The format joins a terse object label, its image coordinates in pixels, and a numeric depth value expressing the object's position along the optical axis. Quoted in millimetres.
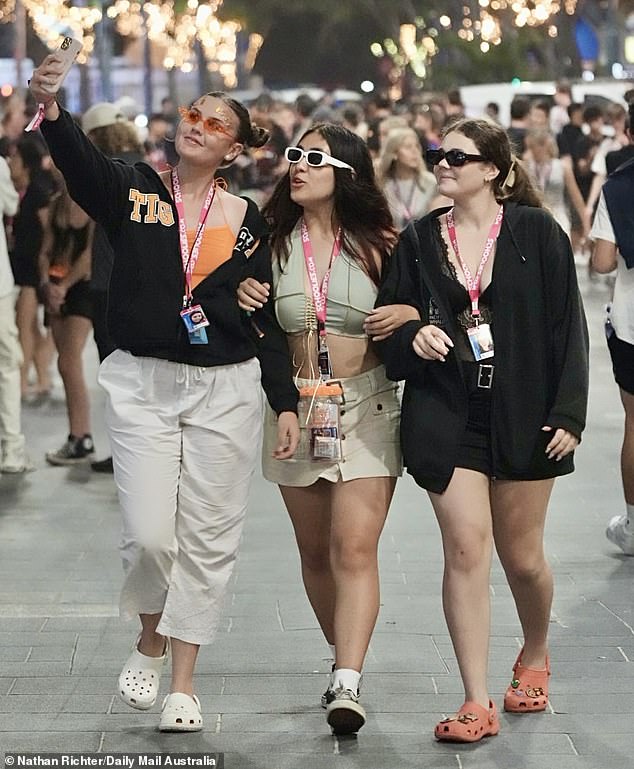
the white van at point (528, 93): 32812
